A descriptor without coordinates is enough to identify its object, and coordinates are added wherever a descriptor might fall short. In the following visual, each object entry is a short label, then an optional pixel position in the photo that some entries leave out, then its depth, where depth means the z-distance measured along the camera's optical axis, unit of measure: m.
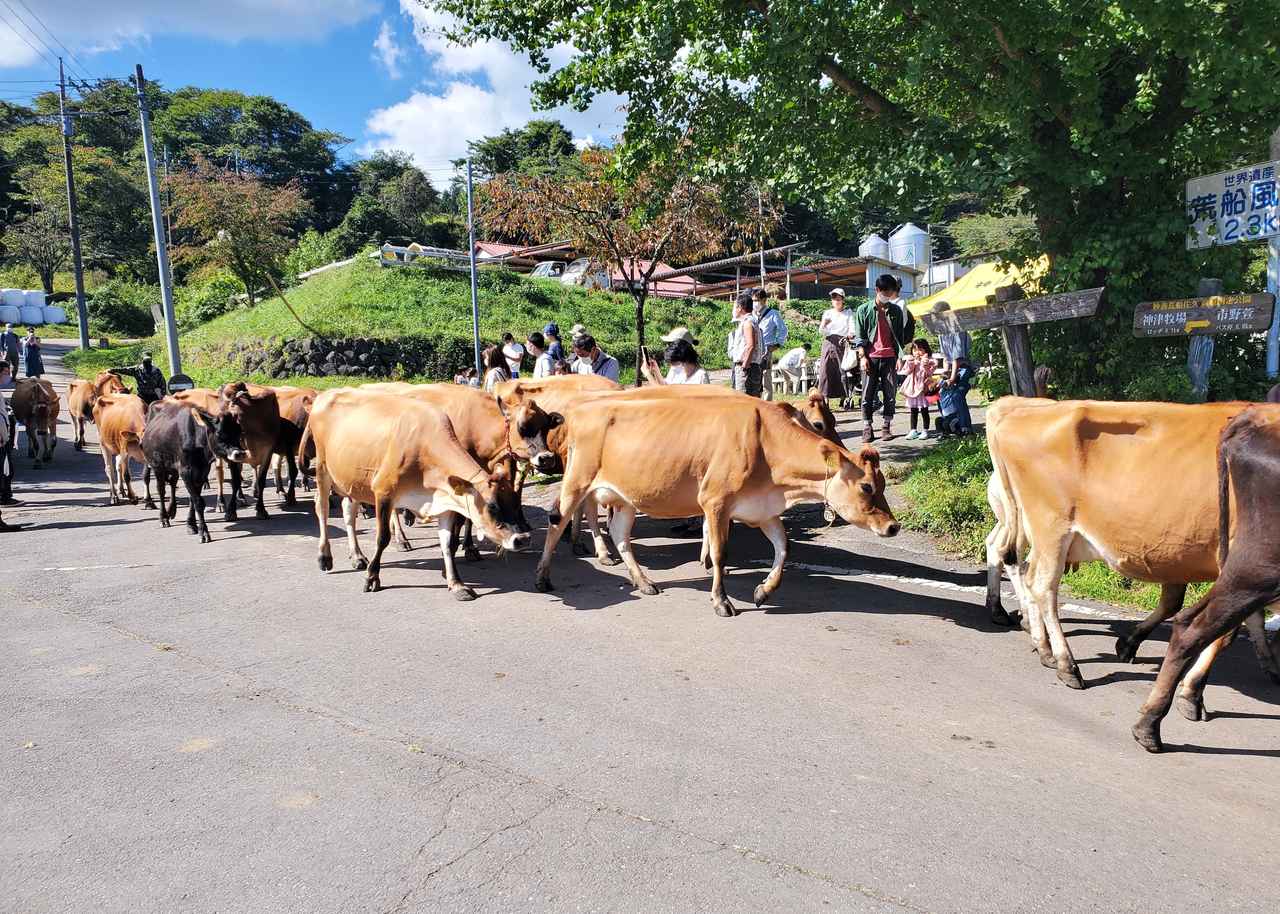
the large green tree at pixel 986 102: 8.06
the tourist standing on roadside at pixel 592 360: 12.22
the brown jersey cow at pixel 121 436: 12.38
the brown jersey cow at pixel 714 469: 7.12
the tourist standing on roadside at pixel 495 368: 13.27
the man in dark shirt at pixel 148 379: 14.45
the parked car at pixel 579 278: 38.47
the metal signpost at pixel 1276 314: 7.99
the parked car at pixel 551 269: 44.59
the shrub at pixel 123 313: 49.66
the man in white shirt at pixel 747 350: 12.37
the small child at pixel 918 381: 13.21
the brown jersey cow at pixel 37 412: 16.12
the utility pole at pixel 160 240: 19.67
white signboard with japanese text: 7.68
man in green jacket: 12.15
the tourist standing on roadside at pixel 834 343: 13.70
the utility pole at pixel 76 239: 39.38
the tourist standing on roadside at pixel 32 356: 22.29
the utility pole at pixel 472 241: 19.61
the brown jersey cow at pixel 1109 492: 5.17
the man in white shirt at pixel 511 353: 15.45
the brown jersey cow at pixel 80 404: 17.88
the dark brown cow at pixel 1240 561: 4.47
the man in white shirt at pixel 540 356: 13.47
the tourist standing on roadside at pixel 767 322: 12.82
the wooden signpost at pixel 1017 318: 8.21
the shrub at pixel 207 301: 38.16
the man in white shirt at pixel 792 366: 20.44
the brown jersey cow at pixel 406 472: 7.55
